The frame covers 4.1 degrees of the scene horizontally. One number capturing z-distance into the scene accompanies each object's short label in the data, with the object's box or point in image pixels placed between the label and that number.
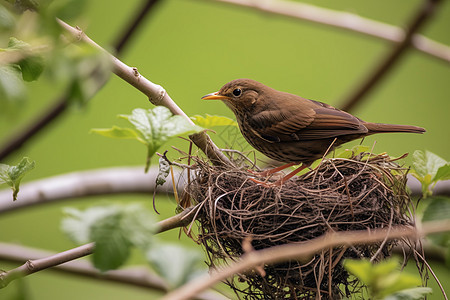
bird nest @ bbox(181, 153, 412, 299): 6.62
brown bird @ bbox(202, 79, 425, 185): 6.80
